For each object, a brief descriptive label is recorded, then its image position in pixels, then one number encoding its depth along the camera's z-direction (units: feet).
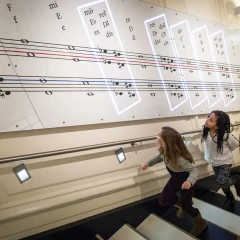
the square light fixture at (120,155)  6.27
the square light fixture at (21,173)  4.68
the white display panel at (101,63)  5.12
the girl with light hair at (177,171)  5.80
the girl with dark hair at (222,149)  7.10
